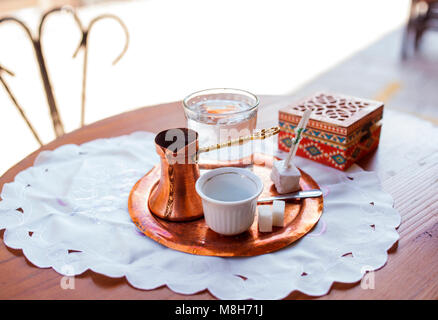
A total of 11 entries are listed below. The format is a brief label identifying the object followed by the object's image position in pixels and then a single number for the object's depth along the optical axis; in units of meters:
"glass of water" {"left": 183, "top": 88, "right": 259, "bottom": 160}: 0.65
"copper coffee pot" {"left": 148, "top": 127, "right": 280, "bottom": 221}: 0.58
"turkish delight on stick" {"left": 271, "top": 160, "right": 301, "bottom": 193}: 0.64
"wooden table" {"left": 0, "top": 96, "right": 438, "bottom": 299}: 0.48
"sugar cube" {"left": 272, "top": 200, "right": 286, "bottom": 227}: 0.57
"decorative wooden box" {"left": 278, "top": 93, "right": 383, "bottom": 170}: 0.70
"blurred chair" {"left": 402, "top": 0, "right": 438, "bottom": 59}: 2.77
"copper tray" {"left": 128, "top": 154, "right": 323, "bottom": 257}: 0.54
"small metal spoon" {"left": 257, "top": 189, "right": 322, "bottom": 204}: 0.64
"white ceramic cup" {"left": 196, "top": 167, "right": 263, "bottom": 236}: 0.52
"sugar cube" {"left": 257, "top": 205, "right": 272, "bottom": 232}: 0.56
